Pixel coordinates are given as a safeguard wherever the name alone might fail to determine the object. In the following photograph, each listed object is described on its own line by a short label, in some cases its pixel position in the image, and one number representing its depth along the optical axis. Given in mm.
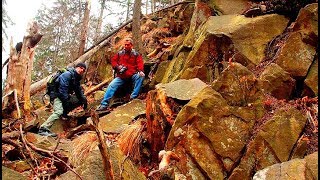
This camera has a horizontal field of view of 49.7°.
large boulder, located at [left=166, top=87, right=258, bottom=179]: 5555
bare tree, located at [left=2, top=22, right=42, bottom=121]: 8500
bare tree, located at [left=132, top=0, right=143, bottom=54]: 12080
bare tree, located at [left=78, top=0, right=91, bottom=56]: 16523
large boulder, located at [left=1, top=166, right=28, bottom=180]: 4216
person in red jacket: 9750
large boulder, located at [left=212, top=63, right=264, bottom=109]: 6094
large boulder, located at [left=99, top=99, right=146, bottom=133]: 8111
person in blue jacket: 8442
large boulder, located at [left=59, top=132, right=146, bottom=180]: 4680
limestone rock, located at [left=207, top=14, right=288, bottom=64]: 8430
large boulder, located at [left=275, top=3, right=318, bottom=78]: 7016
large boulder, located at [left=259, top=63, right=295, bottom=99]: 6816
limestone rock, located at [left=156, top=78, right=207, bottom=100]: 7215
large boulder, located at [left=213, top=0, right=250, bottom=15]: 10727
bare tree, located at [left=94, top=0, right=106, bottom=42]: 27250
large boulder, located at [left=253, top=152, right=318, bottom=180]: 4180
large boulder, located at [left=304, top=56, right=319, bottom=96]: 6652
